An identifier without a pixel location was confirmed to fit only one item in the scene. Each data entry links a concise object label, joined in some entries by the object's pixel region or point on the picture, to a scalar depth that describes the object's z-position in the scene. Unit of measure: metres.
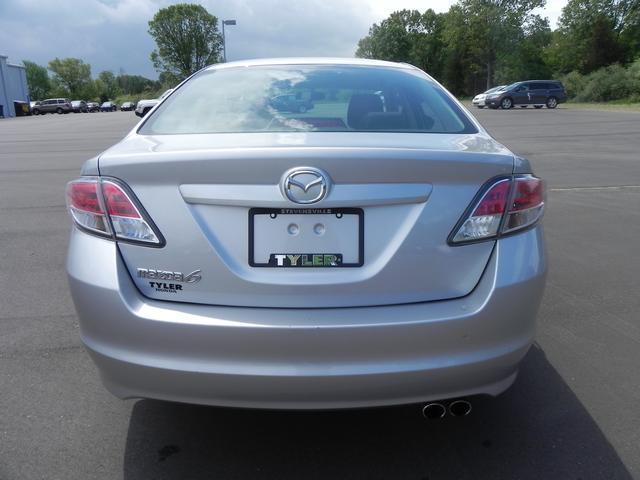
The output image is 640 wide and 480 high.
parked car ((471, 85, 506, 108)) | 40.94
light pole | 32.28
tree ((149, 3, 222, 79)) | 102.12
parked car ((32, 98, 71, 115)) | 72.44
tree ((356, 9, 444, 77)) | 84.06
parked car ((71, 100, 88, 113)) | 77.94
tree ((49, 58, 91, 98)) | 118.00
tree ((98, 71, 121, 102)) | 124.79
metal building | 67.31
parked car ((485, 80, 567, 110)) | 37.94
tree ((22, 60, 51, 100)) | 118.43
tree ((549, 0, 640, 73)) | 58.03
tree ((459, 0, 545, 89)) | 64.94
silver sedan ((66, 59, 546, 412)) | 2.02
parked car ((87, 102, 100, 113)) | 83.46
